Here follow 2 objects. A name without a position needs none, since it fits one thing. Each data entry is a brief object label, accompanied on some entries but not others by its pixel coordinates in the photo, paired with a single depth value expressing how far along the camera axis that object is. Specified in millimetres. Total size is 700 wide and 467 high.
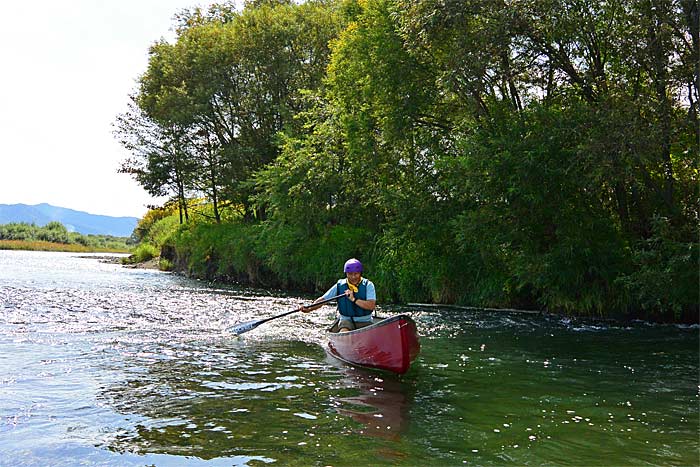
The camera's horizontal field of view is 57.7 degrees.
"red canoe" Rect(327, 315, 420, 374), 8844
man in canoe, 10383
